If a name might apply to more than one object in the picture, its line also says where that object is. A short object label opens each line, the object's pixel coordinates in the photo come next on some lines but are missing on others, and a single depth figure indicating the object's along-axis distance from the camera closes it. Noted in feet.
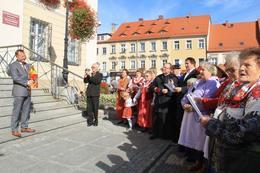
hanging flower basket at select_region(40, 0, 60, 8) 28.63
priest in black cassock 15.56
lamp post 23.70
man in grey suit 14.07
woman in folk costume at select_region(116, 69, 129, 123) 19.52
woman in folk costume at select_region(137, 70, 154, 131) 17.73
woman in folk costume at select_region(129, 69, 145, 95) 19.15
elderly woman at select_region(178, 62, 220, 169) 10.12
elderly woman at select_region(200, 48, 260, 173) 4.34
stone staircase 15.76
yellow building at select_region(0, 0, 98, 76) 24.67
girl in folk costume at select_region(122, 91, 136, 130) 18.60
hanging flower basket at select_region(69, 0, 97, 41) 25.68
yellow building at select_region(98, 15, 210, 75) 107.47
